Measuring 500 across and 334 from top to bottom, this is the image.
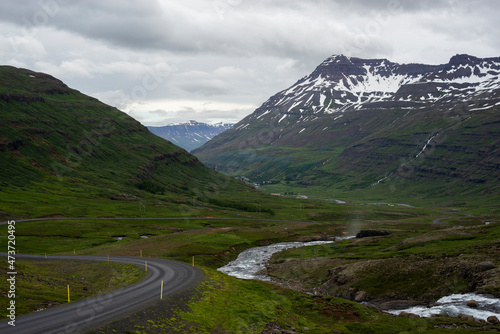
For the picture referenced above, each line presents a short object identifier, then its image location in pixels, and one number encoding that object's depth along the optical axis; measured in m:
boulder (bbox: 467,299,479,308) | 60.68
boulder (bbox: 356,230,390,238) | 156.94
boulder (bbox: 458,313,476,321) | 54.89
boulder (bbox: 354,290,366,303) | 76.81
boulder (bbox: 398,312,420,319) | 59.72
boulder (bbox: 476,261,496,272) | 71.31
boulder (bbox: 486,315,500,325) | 52.60
